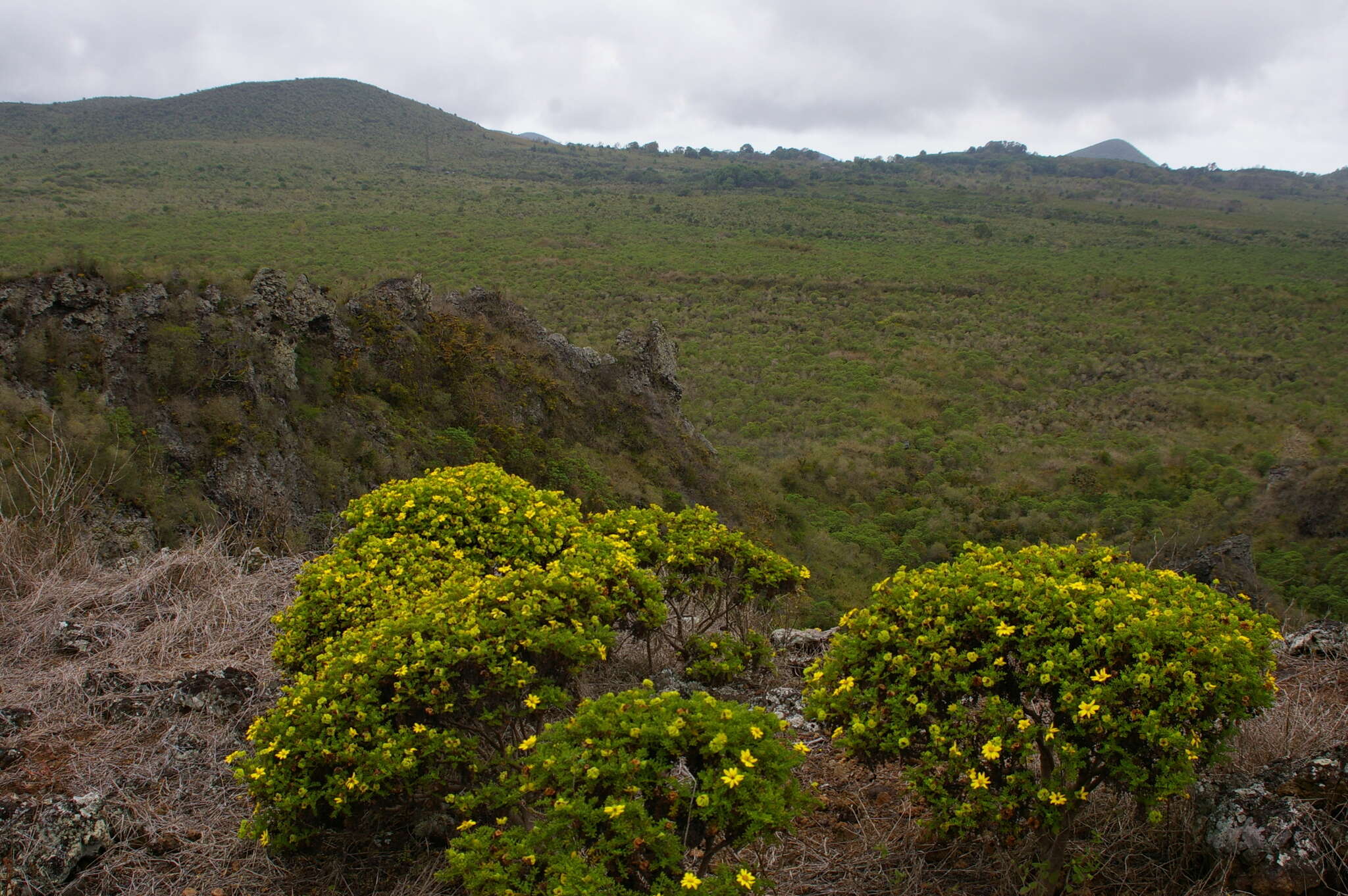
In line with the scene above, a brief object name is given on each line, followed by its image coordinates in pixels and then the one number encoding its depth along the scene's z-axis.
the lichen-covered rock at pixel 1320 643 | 4.89
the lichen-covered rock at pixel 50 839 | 2.92
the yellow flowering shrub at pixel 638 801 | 2.30
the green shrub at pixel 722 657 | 4.77
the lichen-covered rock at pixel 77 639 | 4.58
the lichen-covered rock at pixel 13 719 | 3.70
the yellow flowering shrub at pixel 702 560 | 4.82
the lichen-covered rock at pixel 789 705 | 4.53
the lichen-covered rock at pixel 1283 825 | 2.64
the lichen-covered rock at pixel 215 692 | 4.14
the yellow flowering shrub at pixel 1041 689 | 2.66
